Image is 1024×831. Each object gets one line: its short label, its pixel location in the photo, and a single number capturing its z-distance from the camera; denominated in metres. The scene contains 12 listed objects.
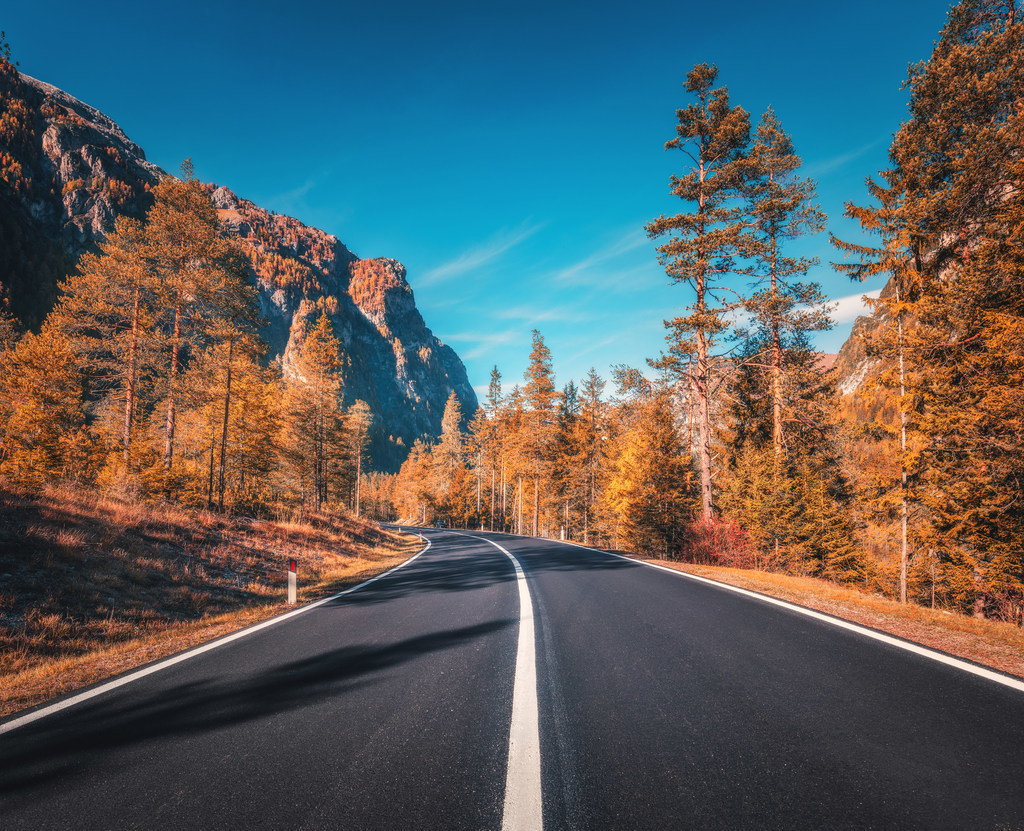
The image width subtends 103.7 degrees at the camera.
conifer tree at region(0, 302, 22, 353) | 28.22
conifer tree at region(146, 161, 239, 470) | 16.16
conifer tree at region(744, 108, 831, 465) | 15.46
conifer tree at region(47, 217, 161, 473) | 15.36
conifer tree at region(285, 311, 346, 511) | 25.39
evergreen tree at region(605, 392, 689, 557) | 21.25
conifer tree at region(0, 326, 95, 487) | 14.20
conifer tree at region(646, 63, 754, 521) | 15.45
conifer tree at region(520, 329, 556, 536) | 33.44
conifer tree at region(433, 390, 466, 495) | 57.97
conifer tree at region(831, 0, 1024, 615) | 10.22
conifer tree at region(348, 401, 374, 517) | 38.48
